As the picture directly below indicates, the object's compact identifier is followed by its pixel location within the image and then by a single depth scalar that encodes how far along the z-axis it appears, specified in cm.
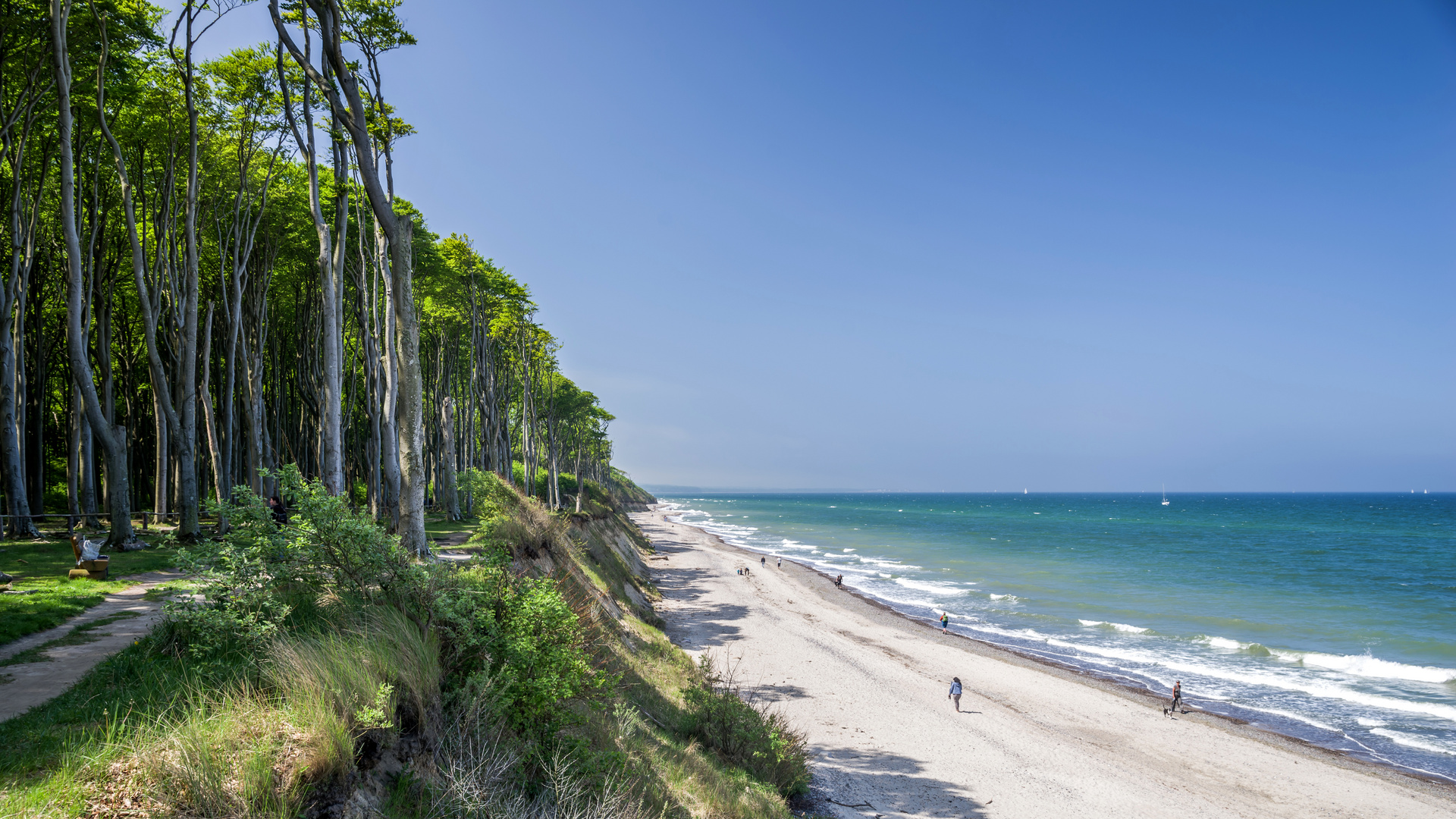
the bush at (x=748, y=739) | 1032
